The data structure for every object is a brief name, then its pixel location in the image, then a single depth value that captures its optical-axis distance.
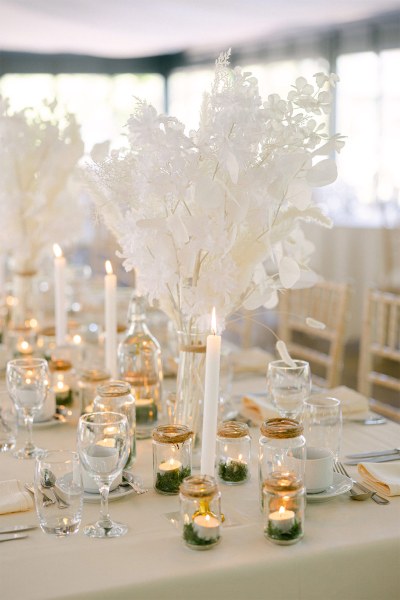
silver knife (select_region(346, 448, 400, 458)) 1.81
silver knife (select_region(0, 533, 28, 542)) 1.38
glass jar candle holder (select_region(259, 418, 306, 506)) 1.49
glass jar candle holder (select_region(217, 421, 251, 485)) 1.65
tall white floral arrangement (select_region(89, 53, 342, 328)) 1.60
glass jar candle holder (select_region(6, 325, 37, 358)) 2.62
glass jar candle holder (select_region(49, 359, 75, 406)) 2.22
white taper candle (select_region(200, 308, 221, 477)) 1.51
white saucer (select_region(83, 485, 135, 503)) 1.54
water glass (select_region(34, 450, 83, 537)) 1.39
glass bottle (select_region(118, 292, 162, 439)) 2.05
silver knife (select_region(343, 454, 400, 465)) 1.78
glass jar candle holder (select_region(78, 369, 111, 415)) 2.04
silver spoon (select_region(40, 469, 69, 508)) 1.41
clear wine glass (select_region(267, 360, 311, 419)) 1.92
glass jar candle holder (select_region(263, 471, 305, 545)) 1.37
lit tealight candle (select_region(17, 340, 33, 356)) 2.62
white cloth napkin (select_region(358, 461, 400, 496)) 1.58
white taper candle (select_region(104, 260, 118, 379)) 2.19
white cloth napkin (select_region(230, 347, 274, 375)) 2.62
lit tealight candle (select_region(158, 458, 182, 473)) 1.60
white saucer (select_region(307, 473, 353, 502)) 1.54
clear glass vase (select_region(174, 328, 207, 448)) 1.80
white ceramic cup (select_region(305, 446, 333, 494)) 1.55
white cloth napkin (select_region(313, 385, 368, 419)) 2.11
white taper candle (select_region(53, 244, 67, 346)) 2.45
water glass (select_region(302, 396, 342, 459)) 1.75
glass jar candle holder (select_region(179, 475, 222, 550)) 1.35
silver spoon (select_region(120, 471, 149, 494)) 1.59
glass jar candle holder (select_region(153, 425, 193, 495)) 1.59
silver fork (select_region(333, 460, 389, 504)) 1.55
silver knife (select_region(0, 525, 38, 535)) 1.41
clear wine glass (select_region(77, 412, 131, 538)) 1.39
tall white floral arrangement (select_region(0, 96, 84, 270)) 2.76
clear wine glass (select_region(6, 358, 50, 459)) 1.81
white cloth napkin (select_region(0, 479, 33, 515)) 1.50
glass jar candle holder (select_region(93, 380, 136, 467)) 1.72
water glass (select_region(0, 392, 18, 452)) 1.88
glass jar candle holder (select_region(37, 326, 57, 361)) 2.48
